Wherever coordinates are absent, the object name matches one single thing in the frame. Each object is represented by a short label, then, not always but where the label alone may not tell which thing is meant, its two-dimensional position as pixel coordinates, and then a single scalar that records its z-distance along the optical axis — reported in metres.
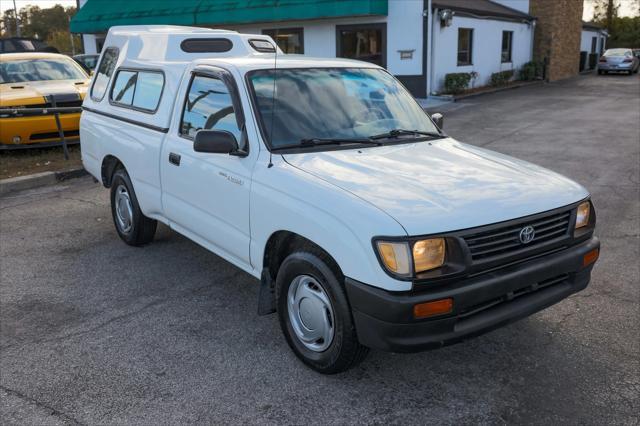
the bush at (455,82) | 20.36
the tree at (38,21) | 73.44
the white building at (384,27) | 19.33
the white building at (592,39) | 36.12
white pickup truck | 3.01
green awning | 19.05
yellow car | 9.48
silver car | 32.50
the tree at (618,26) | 52.47
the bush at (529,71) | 26.80
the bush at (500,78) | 23.98
